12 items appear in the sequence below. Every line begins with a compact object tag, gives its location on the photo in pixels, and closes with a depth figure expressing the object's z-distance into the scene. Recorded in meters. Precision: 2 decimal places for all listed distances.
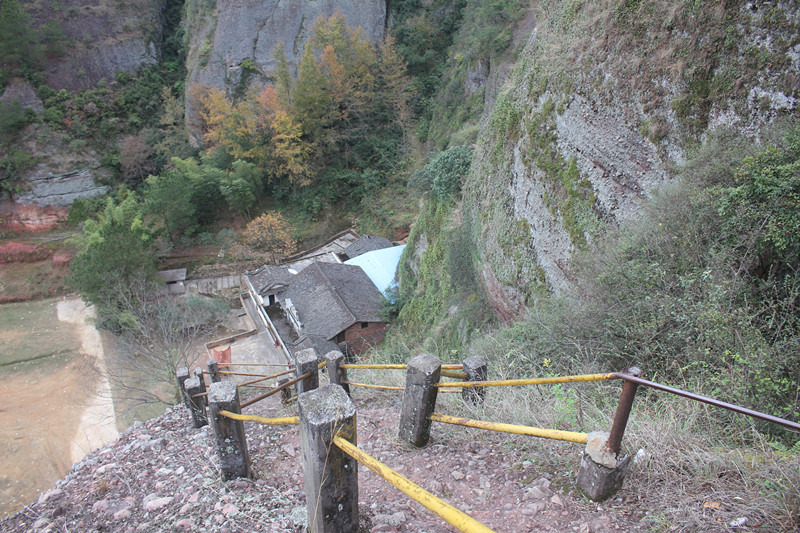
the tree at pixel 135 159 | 28.84
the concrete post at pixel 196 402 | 5.78
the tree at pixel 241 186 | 24.44
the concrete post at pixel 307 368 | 4.54
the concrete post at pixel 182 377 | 6.25
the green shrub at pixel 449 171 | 14.40
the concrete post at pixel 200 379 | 5.91
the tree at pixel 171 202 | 23.02
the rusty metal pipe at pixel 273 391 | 3.86
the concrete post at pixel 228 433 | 3.53
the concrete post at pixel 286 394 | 6.54
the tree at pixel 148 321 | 16.50
